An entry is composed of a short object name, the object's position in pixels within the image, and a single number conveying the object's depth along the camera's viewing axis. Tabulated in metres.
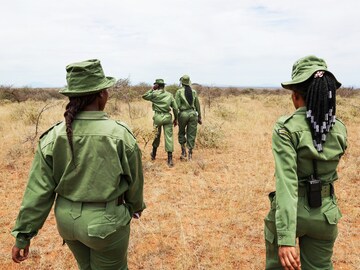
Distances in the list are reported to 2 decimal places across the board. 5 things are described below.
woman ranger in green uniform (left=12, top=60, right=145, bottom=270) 1.87
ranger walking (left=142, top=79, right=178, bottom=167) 6.76
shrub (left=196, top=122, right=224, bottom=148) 8.66
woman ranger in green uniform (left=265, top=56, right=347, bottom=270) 1.79
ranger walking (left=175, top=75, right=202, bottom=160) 7.03
